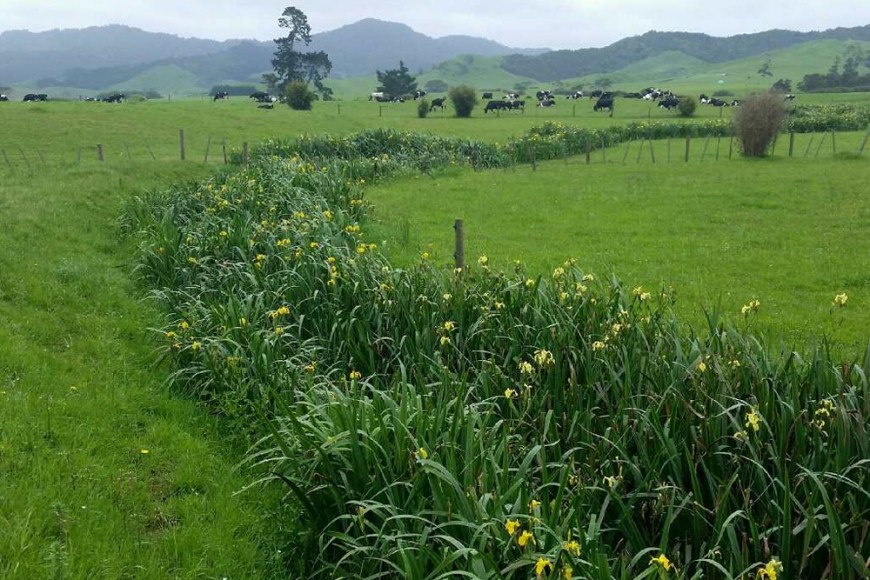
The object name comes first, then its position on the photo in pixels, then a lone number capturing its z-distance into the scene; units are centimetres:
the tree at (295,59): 10638
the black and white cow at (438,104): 6138
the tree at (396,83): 9869
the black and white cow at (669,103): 5915
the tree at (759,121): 2944
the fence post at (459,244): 885
